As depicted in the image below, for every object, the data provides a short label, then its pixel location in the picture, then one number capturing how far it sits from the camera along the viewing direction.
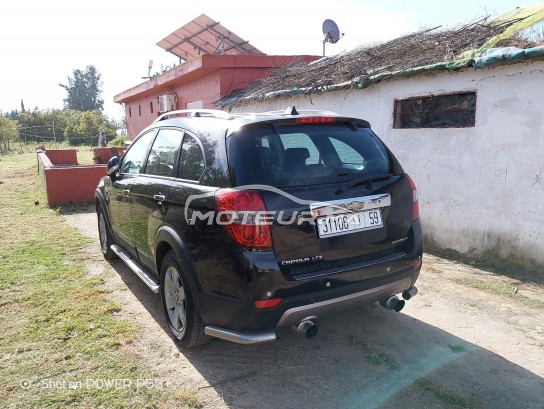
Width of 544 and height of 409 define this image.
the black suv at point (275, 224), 2.39
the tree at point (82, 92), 71.19
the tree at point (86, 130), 38.00
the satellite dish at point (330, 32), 12.04
